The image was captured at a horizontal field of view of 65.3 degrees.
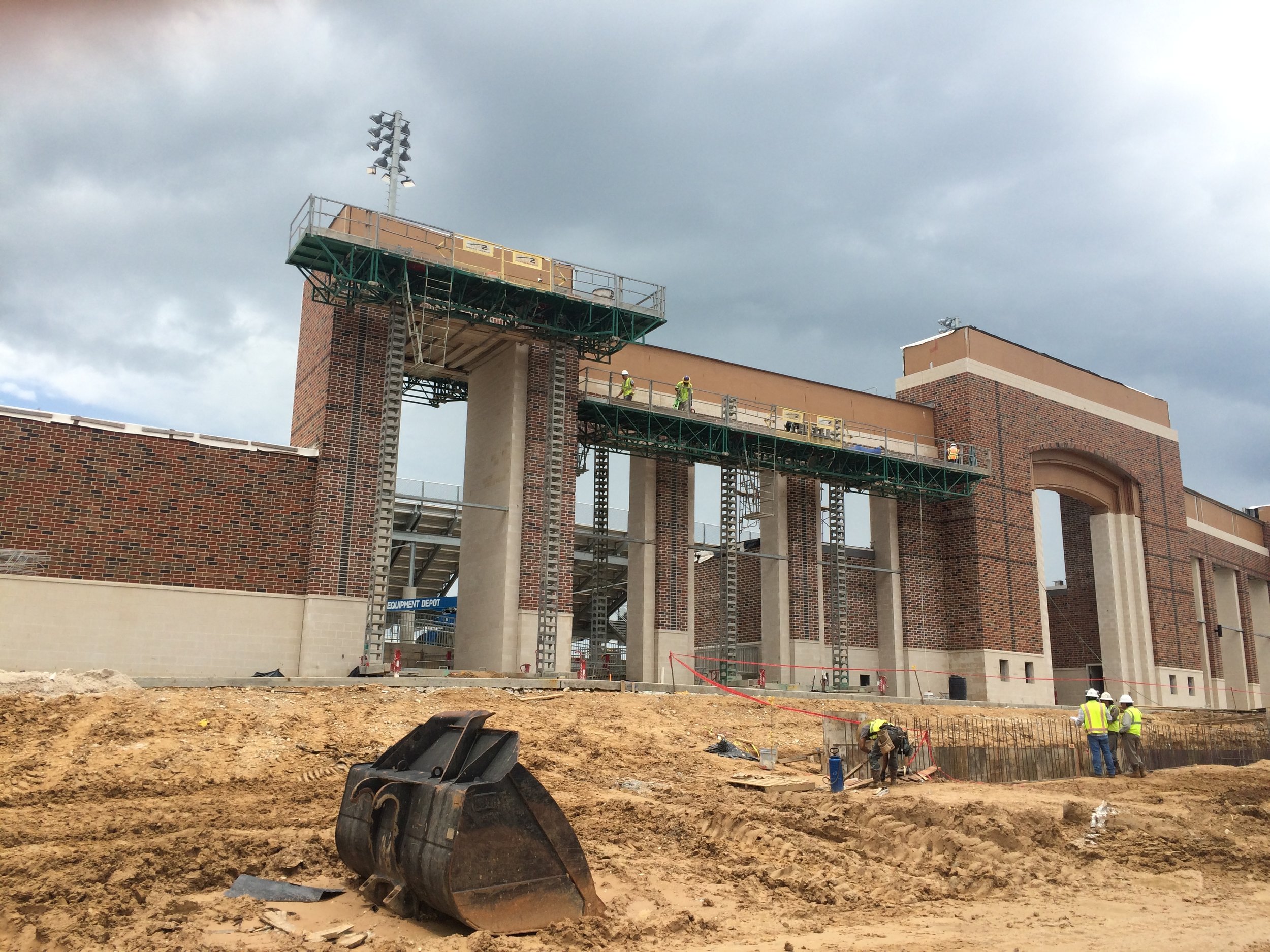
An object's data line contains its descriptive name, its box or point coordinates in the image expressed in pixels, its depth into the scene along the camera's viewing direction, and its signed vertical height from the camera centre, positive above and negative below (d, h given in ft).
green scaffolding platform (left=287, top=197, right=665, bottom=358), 72.33 +29.37
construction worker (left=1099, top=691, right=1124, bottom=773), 55.83 -2.57
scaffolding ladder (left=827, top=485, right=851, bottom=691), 103.24 +8.57
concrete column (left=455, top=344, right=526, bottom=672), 79.36 +12.20
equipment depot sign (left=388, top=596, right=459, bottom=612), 112.78 +7.34
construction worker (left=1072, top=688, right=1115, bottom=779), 53.98 -2.77
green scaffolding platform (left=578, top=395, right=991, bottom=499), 92.94 +22.17
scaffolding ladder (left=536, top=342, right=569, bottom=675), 78.79 +13.04
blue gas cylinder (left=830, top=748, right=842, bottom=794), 43.52 -4.33
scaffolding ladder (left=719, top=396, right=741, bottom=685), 94.48 +12.45
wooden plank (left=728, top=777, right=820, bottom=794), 42.24 -4.70
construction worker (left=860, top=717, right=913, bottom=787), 44.52 -3.22
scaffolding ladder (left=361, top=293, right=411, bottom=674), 71.36 +13.19
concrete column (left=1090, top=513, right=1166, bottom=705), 128.26 +9.69
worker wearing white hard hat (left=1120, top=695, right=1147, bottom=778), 54.65 -3.03
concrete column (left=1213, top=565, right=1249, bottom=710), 160.97 +7.97
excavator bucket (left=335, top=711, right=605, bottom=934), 21.57 -3.85
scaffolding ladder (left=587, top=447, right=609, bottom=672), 99.14 +11.22
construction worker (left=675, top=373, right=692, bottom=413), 94.17 +25.90
